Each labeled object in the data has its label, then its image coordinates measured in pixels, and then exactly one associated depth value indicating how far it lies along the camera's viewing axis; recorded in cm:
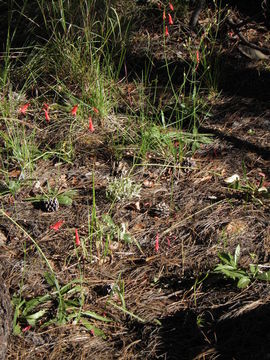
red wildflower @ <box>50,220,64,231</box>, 276
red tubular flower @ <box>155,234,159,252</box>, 267
